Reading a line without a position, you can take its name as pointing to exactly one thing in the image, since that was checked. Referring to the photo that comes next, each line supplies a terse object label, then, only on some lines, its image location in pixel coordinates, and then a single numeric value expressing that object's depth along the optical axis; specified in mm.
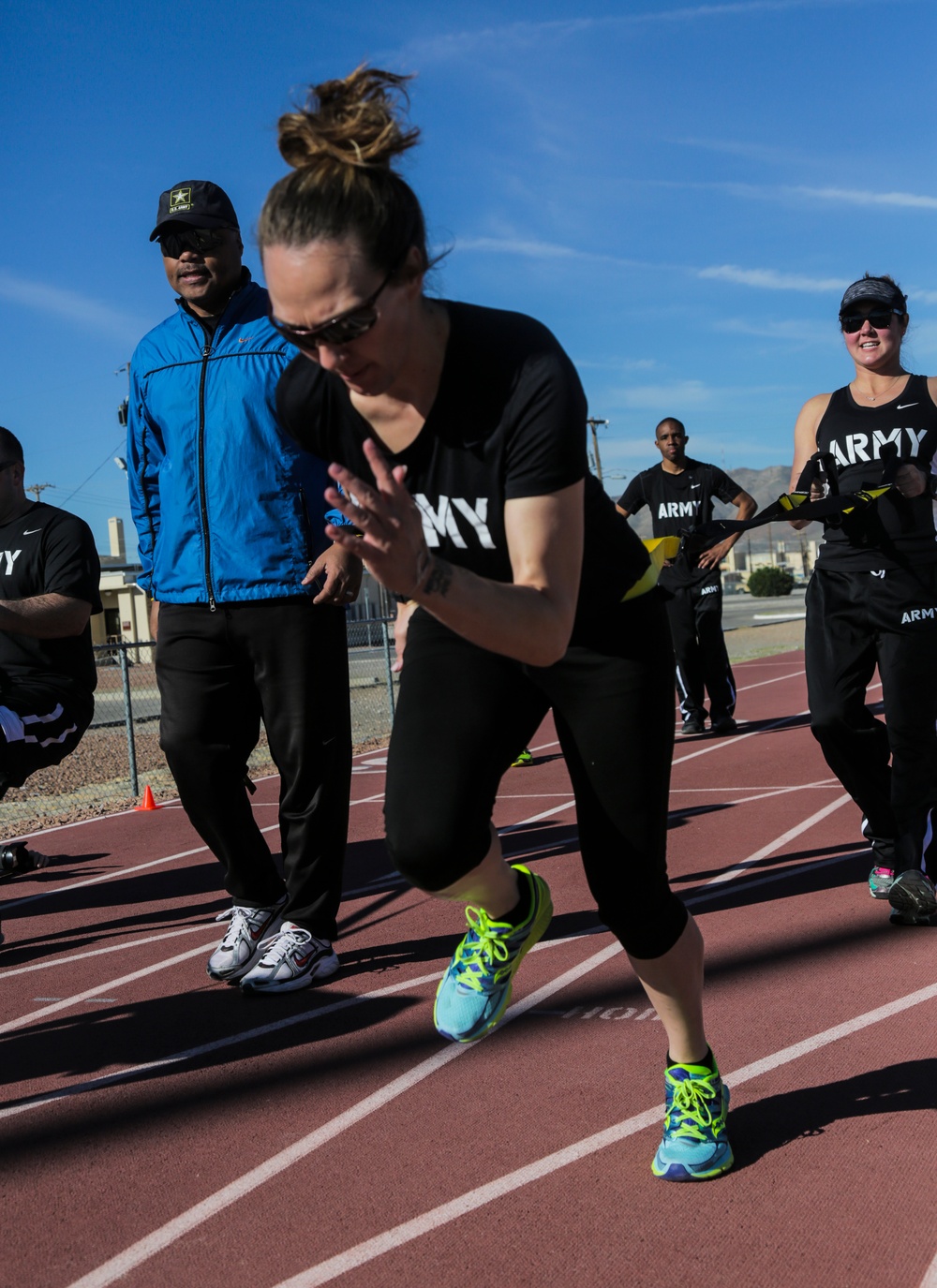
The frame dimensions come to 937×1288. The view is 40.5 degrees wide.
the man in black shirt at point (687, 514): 10922
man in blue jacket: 4383
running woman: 2197
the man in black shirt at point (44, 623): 5180
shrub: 72812
